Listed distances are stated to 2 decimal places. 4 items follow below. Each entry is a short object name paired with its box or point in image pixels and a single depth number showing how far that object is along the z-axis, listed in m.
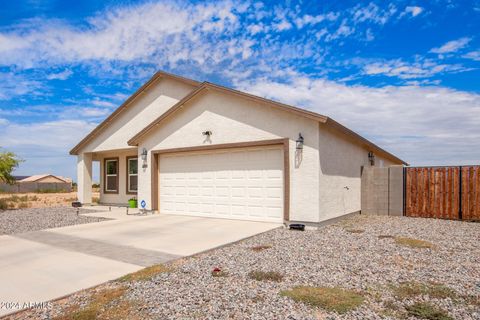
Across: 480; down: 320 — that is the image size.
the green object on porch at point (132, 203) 15.82
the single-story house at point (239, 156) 9.73
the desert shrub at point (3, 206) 17.55
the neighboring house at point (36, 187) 39.75
